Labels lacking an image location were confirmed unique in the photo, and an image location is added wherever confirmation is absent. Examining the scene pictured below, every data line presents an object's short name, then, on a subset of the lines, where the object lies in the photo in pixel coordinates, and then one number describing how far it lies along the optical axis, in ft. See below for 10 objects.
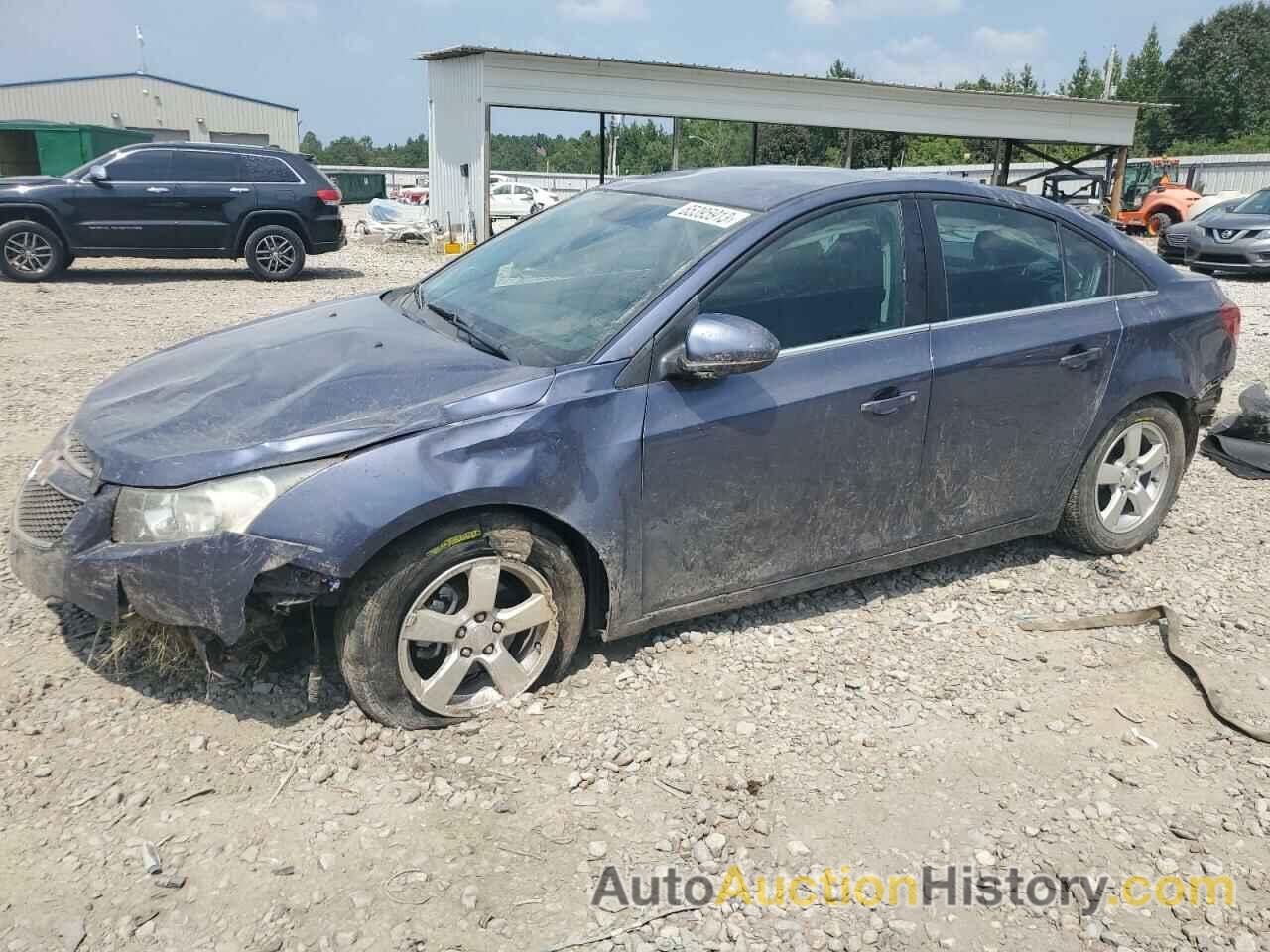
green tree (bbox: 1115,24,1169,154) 214.90
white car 108.06
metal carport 65.10
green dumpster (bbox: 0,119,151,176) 104.63
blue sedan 9.53
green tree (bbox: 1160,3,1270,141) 206.28
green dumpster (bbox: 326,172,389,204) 146.61
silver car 52.95
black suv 43.93
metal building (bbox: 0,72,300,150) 157.17
